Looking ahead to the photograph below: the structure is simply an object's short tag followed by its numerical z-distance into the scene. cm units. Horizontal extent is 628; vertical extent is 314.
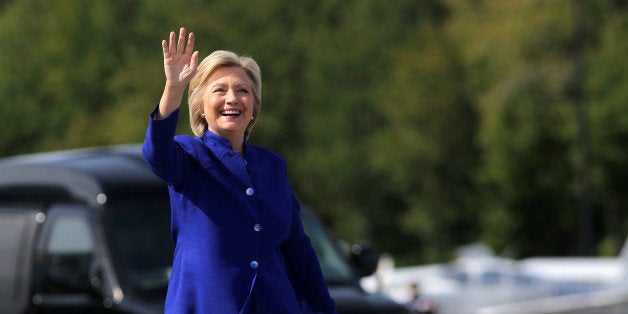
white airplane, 5971
